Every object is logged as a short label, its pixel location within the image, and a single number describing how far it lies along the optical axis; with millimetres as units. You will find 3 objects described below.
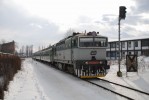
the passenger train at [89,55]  20319
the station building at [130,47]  69494
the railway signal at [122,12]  20473
